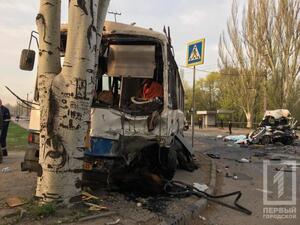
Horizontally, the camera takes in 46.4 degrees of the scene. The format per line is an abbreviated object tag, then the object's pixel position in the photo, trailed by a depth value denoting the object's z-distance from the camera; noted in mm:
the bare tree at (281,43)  32469
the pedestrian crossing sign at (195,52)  10873
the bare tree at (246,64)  34688
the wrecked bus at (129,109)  5645
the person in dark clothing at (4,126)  10611
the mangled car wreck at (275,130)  19578
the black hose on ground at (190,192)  6073
